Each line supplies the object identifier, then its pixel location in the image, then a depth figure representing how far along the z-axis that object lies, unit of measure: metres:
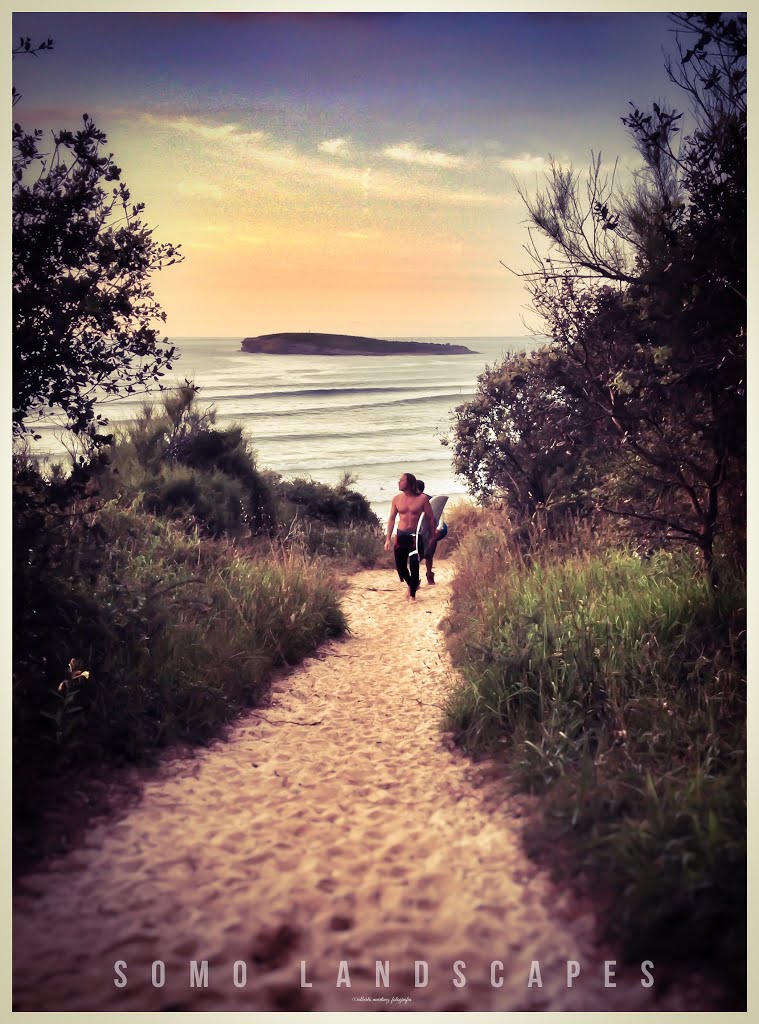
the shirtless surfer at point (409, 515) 10.01
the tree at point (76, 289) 4.54
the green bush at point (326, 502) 15.73
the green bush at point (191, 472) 10.45
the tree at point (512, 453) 11.12
